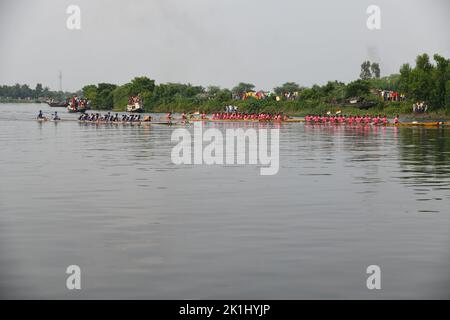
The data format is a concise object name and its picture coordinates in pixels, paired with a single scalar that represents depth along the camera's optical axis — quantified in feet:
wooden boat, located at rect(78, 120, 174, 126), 342.62
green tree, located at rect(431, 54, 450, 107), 471.21
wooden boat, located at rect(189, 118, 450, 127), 311.47
